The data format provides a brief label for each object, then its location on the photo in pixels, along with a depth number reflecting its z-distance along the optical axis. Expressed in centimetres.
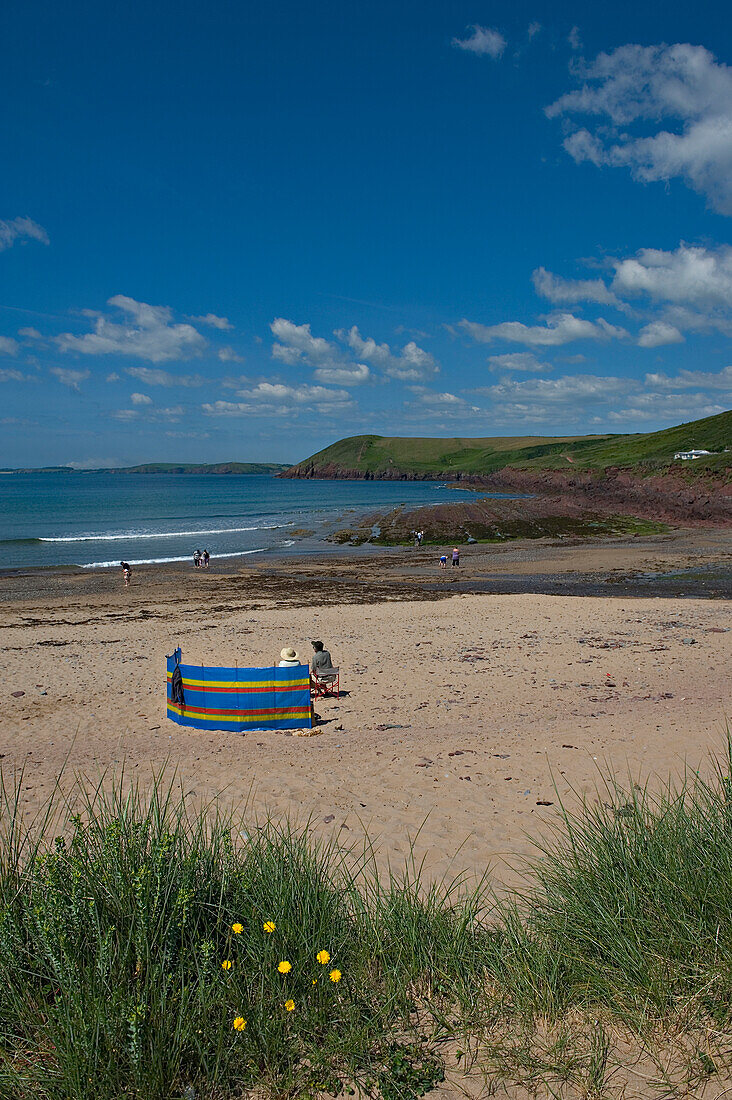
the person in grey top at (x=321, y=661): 1215
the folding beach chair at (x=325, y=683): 1207
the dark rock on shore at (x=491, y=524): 5059
